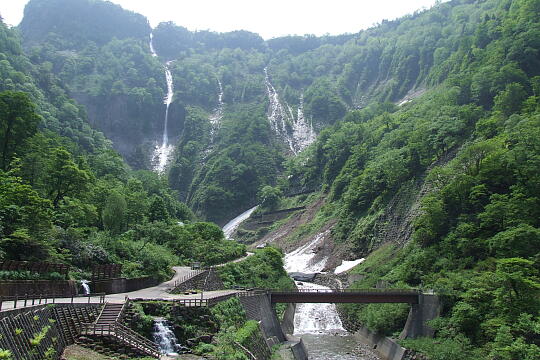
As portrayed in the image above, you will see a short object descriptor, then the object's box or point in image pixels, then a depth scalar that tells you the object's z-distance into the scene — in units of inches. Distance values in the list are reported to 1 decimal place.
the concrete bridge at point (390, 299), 1540.6
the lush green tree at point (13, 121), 1883.6
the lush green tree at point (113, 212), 1899.6
